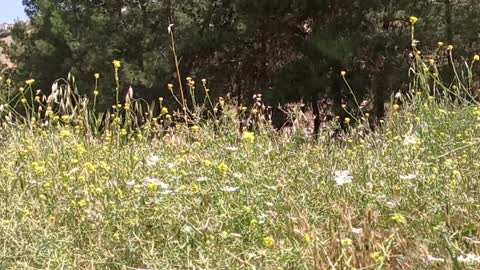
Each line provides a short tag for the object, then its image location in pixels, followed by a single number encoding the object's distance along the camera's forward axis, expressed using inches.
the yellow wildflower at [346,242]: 68.4
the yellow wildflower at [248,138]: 102.9
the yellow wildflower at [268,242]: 71.7
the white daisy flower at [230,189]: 89.7
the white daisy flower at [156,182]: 91.1
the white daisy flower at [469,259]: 64.4
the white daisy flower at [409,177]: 83.4
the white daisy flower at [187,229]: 80.0
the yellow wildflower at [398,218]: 70.0
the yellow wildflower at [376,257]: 65.3
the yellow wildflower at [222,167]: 90.7
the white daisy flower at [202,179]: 92.7
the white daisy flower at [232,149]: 105.0
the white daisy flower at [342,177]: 85.8
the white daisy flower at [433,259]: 65.0
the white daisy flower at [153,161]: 106.9
